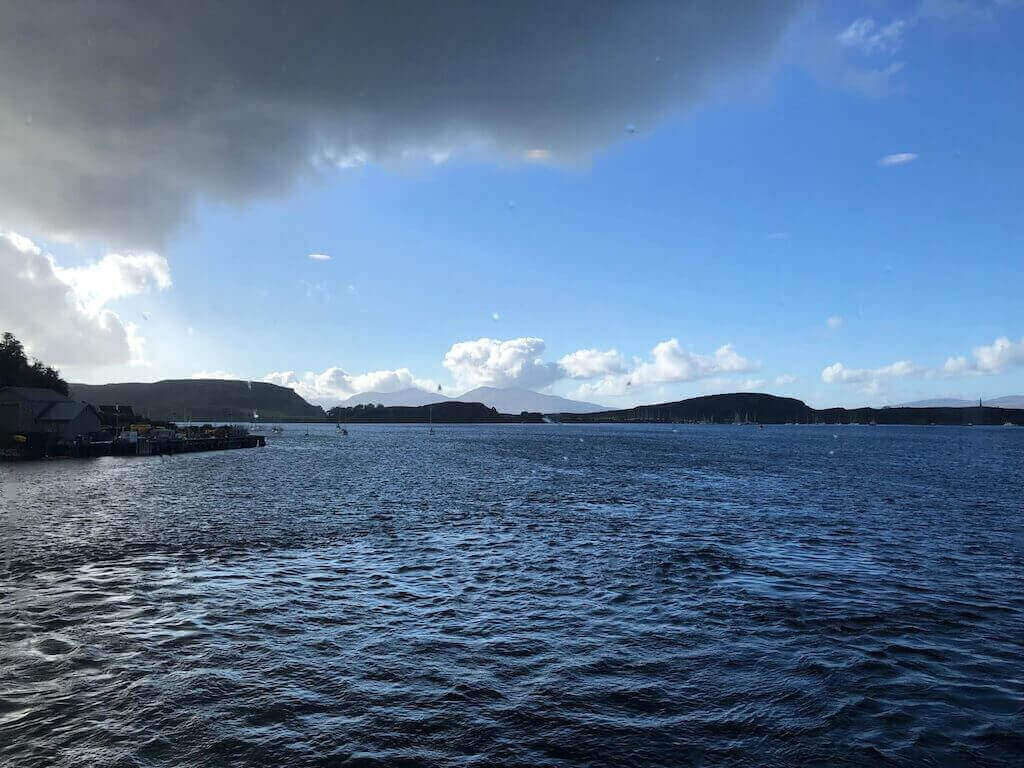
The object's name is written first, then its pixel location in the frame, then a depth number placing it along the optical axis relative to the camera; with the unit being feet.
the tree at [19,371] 414.00
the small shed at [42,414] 319.68
